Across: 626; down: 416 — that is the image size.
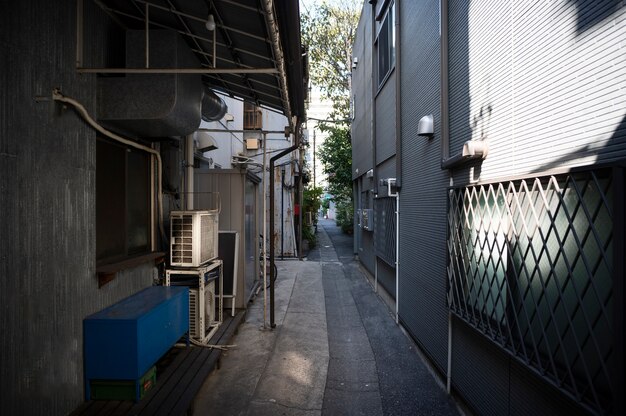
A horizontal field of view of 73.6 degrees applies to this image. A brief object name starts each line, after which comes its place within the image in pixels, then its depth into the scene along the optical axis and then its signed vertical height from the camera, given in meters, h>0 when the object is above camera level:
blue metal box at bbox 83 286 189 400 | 3.66 -1.16
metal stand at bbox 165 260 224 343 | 5.52 -0.98
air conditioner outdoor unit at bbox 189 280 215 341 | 5.52 -1.33
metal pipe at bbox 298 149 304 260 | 15.53 -0.69
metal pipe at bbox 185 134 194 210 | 6.75 +0.79
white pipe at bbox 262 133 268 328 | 6.72 -0.76
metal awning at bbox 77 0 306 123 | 3.71 +1.91
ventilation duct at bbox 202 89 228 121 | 6.47 +1.73
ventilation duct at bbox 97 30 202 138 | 4.25 +1.26
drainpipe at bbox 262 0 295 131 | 3.29 +1.56
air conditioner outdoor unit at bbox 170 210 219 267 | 5.57 -0.33
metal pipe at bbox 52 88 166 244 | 3.36 +0.81
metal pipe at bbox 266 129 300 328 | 6.68 -0.27
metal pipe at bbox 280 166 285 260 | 15.89 -0.01
